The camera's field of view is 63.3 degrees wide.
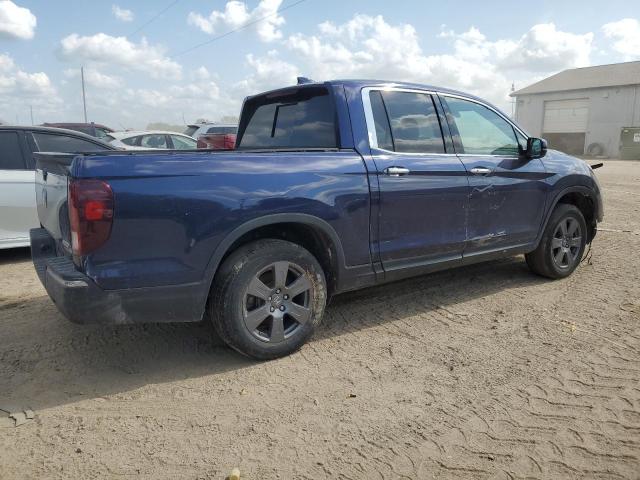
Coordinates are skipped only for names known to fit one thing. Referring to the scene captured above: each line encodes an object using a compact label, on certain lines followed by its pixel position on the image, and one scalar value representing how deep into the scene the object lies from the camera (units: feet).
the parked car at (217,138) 37.79
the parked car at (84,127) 57.19
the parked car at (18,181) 19.56
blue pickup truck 9.71
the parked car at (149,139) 37.63
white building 109.81
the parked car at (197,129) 55.72
